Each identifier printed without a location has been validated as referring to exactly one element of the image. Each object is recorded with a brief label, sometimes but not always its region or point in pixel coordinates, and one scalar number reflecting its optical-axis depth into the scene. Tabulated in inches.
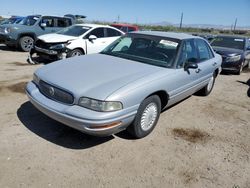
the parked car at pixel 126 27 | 467.6
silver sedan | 94.9
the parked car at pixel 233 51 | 278.0
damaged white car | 255.0
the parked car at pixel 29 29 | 336.7
